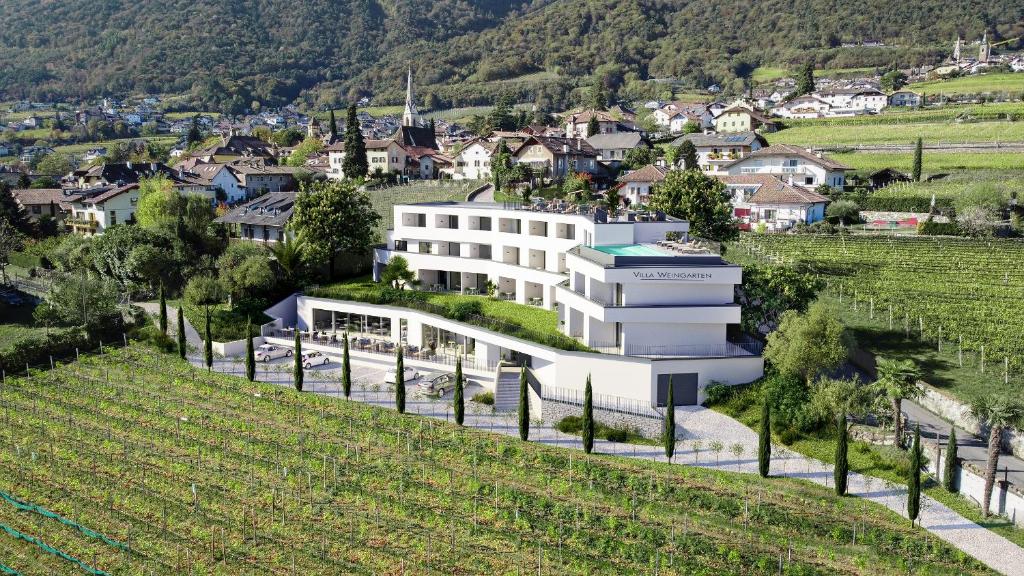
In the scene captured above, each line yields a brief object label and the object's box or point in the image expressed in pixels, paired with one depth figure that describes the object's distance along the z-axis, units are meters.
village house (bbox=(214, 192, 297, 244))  67.23
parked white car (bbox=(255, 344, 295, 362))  47.22
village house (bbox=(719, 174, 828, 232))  74.81
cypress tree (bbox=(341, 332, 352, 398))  40.03
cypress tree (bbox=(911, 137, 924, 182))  85.50
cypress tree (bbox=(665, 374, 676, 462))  32.34
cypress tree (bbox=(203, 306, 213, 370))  44.84
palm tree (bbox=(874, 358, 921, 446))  31.05
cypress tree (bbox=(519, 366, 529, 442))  34.28
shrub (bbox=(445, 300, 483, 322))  45.62
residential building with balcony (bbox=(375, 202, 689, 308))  46.41
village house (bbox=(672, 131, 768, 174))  96.09
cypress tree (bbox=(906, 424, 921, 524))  26.80
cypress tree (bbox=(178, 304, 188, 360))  46.59
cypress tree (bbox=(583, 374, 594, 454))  33.50
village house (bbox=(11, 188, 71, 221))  84.81
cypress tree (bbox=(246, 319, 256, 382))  42.75
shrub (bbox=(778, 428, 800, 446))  33.78
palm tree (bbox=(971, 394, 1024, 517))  27.41
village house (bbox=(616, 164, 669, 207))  77.81
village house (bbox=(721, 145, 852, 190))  85.19
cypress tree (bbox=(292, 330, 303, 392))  41.44
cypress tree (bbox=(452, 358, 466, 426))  36.77
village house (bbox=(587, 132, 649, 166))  97.69
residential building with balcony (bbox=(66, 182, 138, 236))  79.62
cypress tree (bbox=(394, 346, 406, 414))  37.94
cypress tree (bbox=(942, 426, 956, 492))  28.77
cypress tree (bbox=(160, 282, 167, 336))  49.22
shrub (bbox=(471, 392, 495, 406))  40.41
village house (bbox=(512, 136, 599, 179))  84.19
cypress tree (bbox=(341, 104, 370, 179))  91.25
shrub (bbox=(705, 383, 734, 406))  37.25
